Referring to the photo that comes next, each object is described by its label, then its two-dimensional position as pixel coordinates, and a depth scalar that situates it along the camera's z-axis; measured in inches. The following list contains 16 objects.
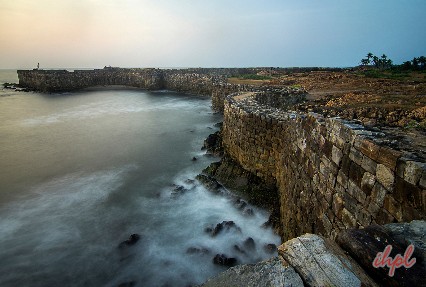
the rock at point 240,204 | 355.4
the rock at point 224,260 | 263.3
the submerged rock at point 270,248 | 274.1
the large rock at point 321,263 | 73.0
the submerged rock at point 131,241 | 298.4
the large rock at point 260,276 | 76.9
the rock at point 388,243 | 69.4
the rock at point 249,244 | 283.5
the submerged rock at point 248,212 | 339.3
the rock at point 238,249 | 279.1
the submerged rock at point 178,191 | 405.1
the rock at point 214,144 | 554.7
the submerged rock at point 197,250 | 284.2
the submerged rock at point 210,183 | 402.0
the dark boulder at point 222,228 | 310.5
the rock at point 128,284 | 245.4
